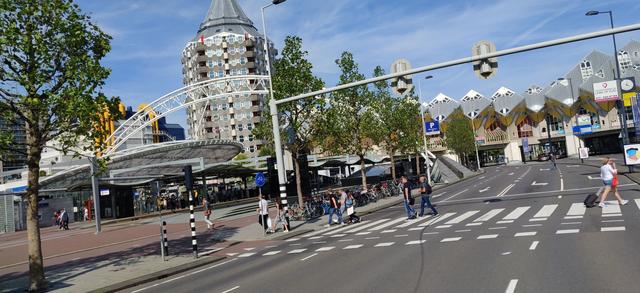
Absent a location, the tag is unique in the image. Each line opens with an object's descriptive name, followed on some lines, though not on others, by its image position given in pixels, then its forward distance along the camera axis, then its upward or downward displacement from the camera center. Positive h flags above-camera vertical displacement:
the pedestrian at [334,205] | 21.39 -1.15
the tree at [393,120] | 43.53 +4.45
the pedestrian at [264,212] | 20.56 -1.05
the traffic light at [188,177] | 15.72 +0.53
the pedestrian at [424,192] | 19.83 -0.96
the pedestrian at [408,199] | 19.67 -1.15
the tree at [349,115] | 35.22 +4.37
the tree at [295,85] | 26.72 +5.07
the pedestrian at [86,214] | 45.89 -0.78
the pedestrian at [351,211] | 21.80 -1.50
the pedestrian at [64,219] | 36.84 -0.85
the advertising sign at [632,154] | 30.02 -0.51
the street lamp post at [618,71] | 34.81 +5.26
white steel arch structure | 50.62 +10.26
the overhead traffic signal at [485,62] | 16.16 +3.12
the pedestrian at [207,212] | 25.28 -1.00
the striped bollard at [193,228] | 15.46 -1.05
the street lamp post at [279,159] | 21.34 +1.05
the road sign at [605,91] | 41.94 +4.69
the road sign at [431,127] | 43.66 +3.41
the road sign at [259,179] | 20.91 +0.29
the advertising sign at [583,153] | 55.34 -0.26
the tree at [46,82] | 12.38 +3.16
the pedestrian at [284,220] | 21.14 -1.50
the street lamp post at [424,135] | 44.40 +3.18
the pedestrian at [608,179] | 17.23 -1.05
